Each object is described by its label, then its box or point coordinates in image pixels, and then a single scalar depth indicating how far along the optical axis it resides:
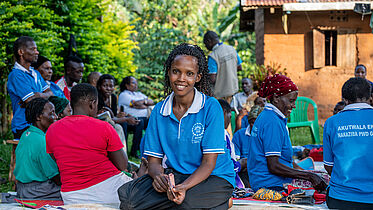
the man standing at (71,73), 6.38
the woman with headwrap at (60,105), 4.75
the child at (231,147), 4.14
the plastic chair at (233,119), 8.92
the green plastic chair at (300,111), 9.93
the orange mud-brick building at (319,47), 11.95
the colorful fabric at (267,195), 3.66
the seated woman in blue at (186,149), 2.78
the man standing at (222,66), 7.57
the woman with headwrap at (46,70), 5.81
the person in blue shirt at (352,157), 3.08
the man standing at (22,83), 5.02
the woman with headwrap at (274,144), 3.66
